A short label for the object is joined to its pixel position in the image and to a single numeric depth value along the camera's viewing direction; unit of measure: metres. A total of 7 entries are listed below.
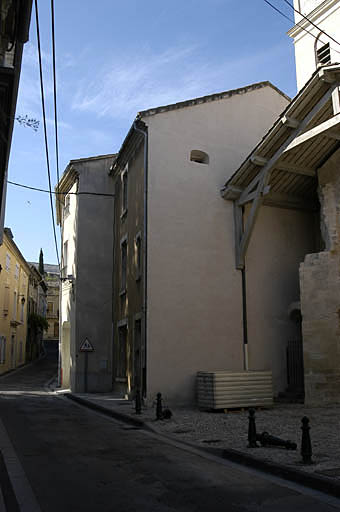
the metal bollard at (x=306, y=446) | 7.12
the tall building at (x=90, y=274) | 20.61
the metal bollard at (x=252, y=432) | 8.50
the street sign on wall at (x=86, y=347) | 19.11
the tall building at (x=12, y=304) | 33.34
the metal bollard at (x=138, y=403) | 13.16
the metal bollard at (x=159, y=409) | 12.12
